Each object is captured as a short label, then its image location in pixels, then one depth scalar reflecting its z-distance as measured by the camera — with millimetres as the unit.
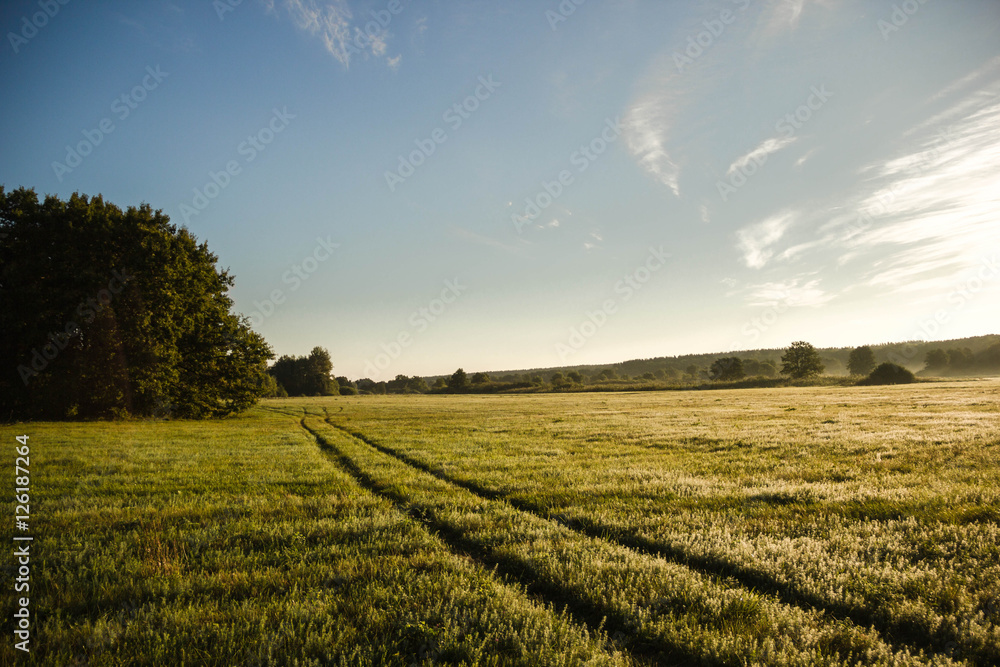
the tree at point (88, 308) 29844
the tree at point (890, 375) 96375
